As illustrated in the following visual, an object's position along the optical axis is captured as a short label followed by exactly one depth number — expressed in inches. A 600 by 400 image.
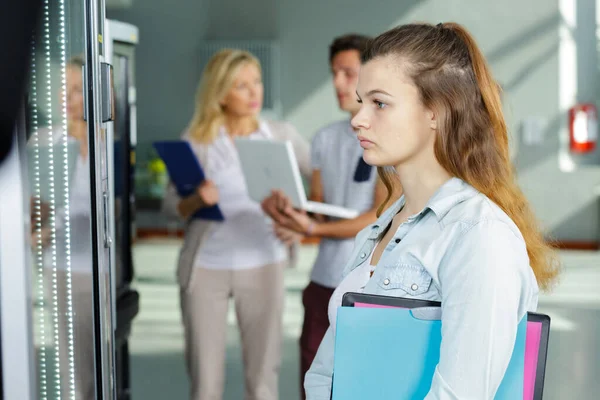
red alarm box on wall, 378.3
